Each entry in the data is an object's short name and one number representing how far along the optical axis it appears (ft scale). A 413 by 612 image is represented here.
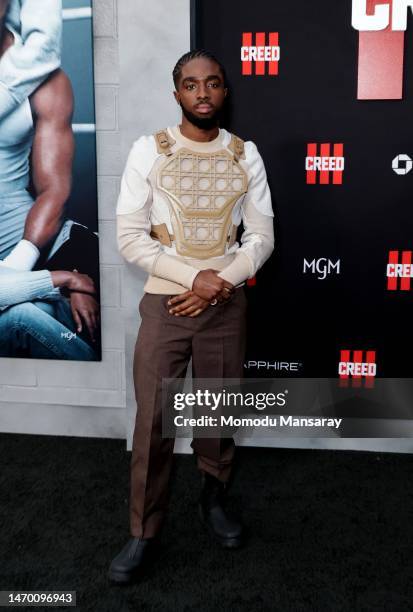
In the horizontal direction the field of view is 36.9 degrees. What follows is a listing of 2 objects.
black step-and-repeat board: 8.39
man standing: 6.26
